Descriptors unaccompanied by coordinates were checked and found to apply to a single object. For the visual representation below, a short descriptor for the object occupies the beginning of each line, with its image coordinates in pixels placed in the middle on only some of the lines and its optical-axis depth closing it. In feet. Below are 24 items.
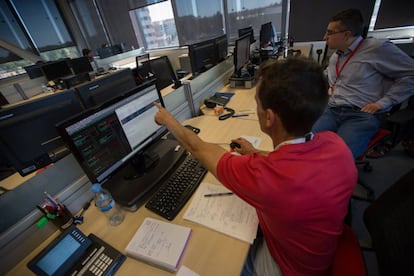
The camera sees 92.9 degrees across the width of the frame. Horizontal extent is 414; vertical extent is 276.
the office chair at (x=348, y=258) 2.19
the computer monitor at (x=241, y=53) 7.00
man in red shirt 1.98
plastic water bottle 2.94
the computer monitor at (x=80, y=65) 13.29
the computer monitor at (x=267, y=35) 11.02
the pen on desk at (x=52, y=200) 2.76
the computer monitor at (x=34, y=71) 12.09
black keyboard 2.91
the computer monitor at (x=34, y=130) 3.08
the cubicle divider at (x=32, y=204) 2.52
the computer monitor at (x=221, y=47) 7.83
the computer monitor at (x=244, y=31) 10.53
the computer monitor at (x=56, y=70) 12.32
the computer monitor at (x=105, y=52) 16.39
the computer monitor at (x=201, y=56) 6.66
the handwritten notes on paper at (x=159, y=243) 2.30
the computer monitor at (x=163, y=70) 9.22
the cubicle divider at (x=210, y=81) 6.02
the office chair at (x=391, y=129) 4.57
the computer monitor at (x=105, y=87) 4.13
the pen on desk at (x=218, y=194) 3.06
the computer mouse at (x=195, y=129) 4.90
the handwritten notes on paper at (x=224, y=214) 2.53
